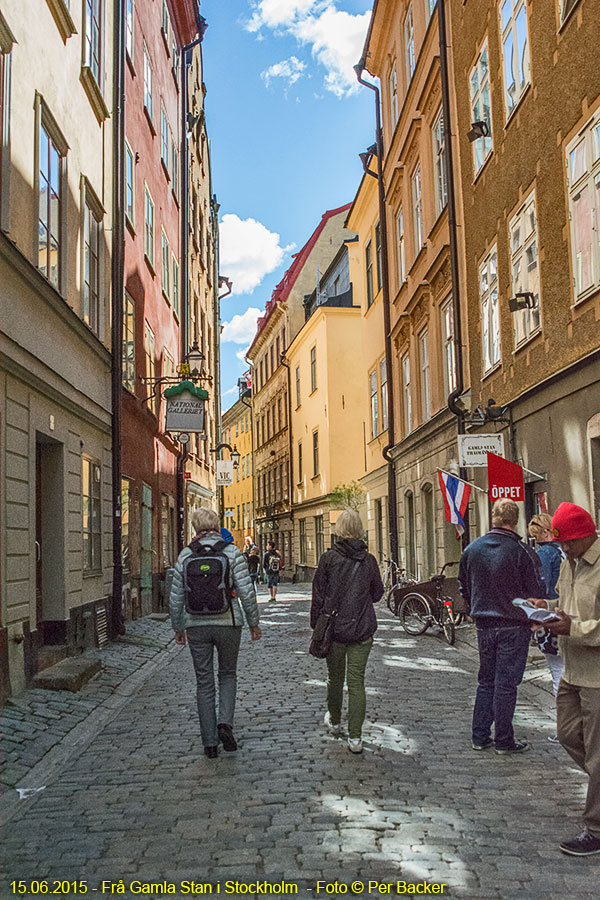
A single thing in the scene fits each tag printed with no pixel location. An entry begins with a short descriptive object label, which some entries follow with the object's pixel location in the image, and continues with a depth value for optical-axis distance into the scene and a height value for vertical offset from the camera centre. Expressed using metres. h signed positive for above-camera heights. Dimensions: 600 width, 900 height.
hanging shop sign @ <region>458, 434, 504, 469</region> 12.40 +1.12
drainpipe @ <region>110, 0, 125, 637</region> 14.22 +4.10
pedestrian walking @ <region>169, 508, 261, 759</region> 6.71 -0.53
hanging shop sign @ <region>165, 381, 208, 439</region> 17.50 +2.48
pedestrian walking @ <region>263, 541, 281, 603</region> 25.20 -0.87
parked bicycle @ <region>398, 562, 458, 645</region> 14.10 -1.22
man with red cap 4.39 -0.61
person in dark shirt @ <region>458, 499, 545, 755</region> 6.52 -0.65
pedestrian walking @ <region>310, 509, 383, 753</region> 6.70 -0.50
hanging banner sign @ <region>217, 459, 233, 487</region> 29.97 +2.17
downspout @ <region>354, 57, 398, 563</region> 24.10 +5.32
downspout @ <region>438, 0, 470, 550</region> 16.61 +5.49
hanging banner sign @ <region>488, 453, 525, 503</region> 11.23 +0.62
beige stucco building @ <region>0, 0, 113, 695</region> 8.84 +2.50
